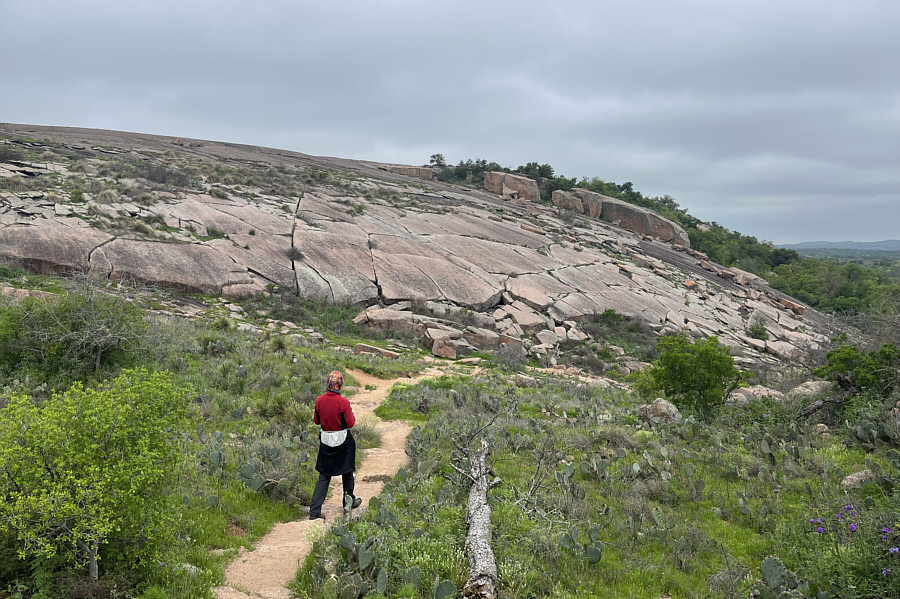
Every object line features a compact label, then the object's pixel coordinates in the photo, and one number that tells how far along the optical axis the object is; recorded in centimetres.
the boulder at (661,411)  1132
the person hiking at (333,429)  603
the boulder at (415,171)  6569
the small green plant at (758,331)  3228
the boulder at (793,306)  4228
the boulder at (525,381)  1551
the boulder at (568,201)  5894
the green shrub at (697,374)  1221
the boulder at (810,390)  1197
